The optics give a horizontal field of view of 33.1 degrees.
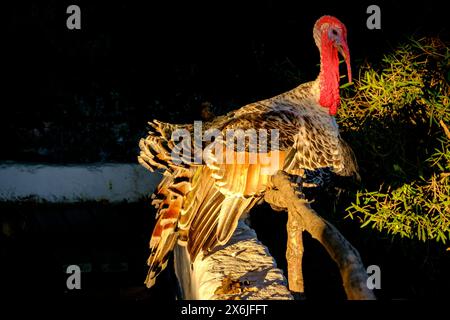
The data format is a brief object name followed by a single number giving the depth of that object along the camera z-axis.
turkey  3.93
